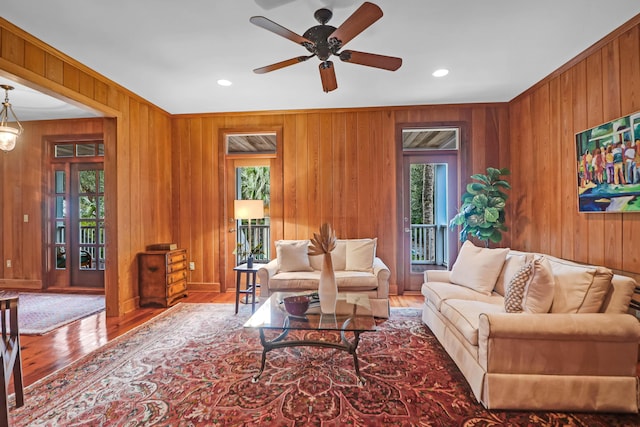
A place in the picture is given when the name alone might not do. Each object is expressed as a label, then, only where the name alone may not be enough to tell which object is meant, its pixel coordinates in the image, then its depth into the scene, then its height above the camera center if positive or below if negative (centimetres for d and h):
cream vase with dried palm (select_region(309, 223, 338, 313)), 245 -49
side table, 375 -71
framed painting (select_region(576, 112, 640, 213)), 253 +40
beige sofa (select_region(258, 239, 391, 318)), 347 -71
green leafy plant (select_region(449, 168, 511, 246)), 386 +5
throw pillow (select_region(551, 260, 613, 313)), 192 -50
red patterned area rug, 183 -121
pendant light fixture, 381 +103
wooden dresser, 408 -84
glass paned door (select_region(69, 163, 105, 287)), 514 -12
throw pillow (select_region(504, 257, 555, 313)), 200 -52
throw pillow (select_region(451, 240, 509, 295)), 290 -55
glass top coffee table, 218 -79
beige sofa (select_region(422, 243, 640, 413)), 183 -85
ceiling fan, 196 +124
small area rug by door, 343 -121
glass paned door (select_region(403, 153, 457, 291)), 464 +24
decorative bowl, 238 -71
